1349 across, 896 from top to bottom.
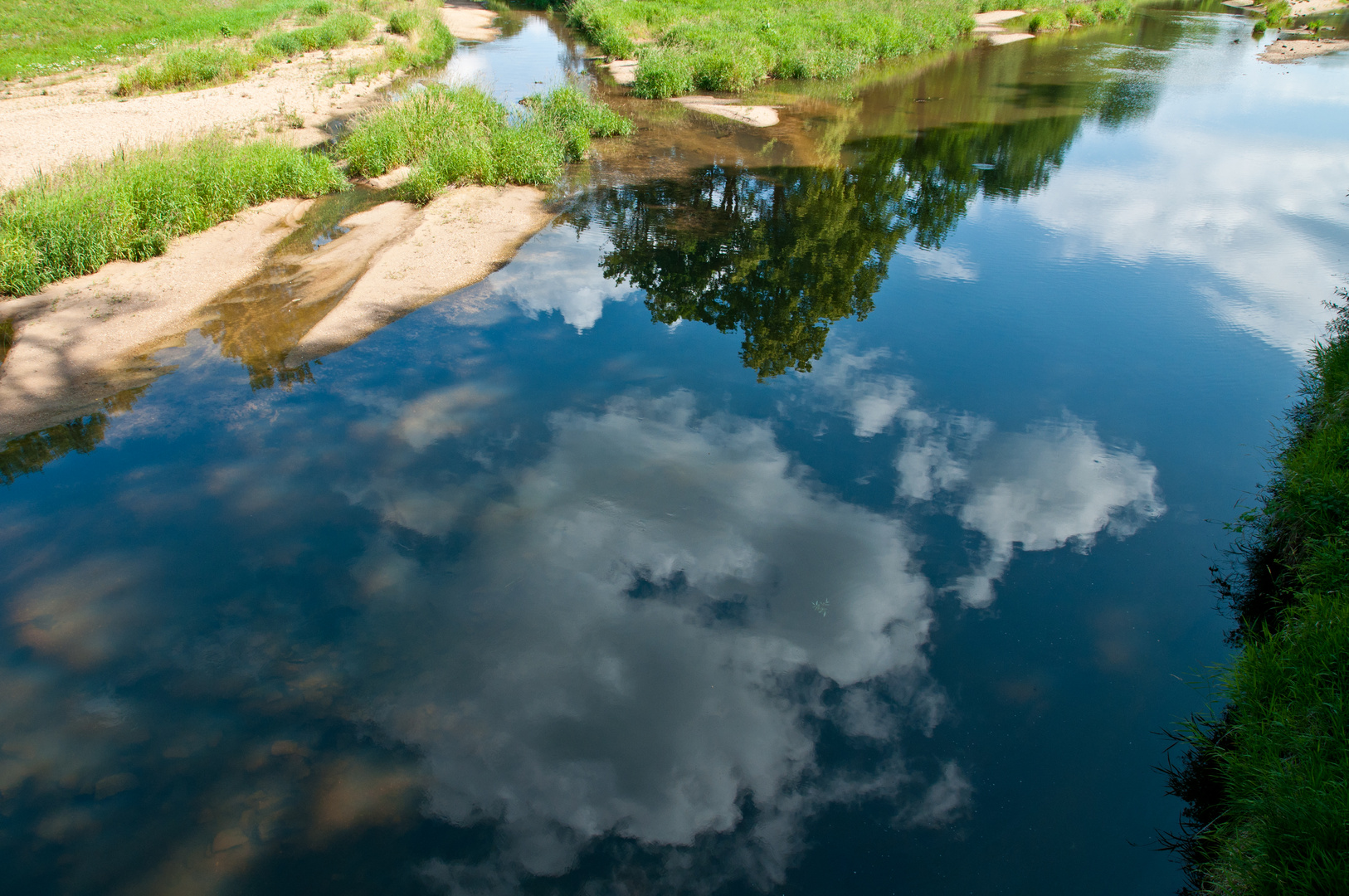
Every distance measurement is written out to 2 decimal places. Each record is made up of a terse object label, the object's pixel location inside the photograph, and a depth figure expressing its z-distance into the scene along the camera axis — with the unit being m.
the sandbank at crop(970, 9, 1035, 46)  31.81
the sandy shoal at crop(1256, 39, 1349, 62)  27.67
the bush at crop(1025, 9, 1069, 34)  33.59
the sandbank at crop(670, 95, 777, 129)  19.79
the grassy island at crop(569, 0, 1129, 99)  22.52
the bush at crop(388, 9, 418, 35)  30.19
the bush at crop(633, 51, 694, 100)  21.78
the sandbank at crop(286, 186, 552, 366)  10.07
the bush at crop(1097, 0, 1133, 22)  36.03
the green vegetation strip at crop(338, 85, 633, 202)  14.44
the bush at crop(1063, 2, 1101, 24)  35.78
